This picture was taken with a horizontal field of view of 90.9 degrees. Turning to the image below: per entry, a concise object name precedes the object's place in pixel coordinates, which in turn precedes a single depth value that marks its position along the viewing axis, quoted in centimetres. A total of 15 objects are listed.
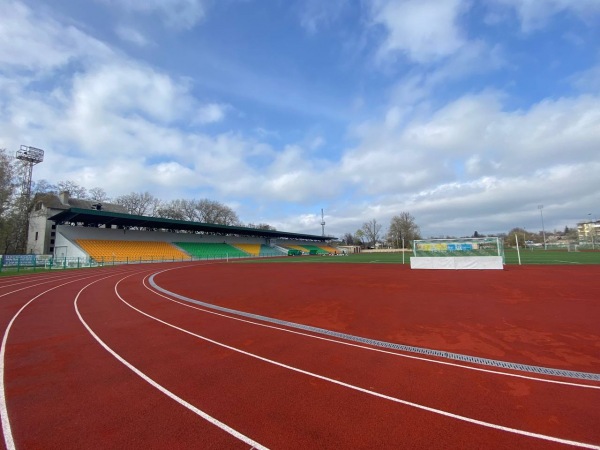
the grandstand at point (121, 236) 3841
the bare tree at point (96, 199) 5968
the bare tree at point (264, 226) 11628
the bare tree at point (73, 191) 5340
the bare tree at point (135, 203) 6406
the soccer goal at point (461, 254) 2469
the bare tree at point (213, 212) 7600
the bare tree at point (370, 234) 12269
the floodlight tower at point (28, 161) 4636
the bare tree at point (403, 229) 10527
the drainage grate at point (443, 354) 521
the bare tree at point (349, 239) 13170
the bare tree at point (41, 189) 5016
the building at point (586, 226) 13855
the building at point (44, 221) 4488
